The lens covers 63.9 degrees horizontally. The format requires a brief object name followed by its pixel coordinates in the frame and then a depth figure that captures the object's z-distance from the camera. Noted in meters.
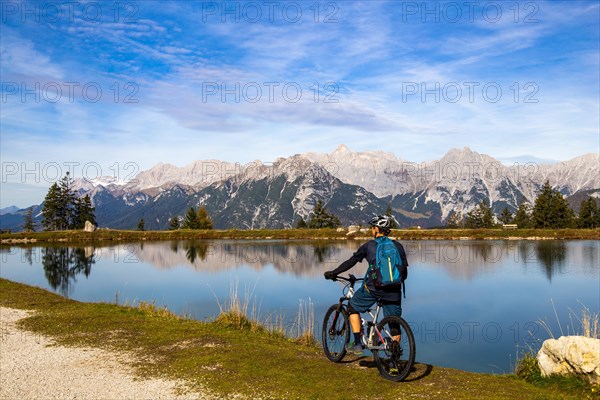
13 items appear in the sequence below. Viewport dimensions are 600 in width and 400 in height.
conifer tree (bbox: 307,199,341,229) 124.06
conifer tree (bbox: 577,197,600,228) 119.75
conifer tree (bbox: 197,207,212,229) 129.38
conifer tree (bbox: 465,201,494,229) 129.12
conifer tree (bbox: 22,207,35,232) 149.45
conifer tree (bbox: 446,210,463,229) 149.65
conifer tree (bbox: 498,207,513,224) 154.88
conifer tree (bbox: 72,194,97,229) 134.75
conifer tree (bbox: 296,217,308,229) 135.94
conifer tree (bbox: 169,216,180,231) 151.49
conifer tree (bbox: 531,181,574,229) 116.62
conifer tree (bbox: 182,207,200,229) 130.12
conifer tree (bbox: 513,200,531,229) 129.50
